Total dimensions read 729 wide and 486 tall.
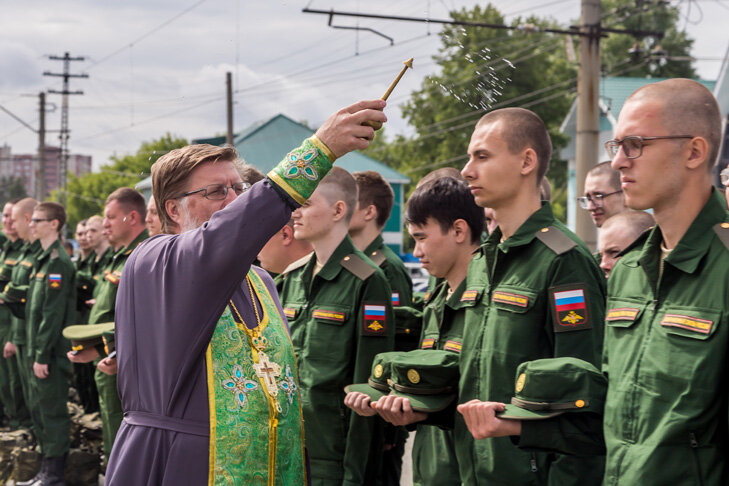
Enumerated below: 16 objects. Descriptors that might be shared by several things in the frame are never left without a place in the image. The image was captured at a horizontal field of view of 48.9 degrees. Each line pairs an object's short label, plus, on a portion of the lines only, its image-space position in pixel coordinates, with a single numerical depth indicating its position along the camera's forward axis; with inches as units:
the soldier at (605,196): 218.5
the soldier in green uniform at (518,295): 127.5
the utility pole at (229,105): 1138.4
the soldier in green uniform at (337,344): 178.4
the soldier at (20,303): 366.9
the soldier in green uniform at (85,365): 377.7
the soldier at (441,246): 159.0
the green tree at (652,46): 1860.2
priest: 95.3
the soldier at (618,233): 172.9
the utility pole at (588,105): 493.0
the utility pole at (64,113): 1923.7
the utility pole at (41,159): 1523.1
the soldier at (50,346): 312.8
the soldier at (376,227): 255.8
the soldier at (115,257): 267.9
